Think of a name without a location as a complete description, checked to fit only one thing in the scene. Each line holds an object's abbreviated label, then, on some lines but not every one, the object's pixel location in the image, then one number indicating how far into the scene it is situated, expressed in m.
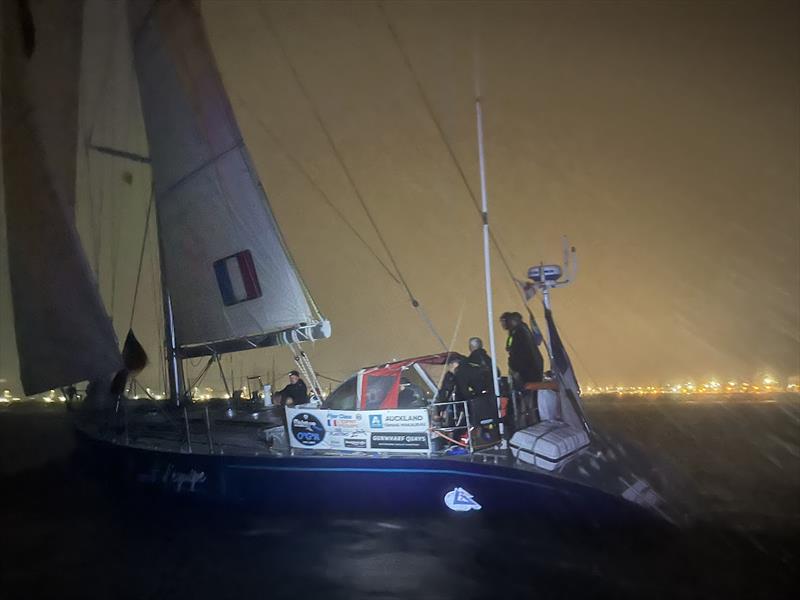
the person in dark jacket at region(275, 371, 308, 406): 11.38
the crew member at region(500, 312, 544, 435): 9.52
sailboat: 8.24
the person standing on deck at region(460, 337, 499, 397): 9.00
